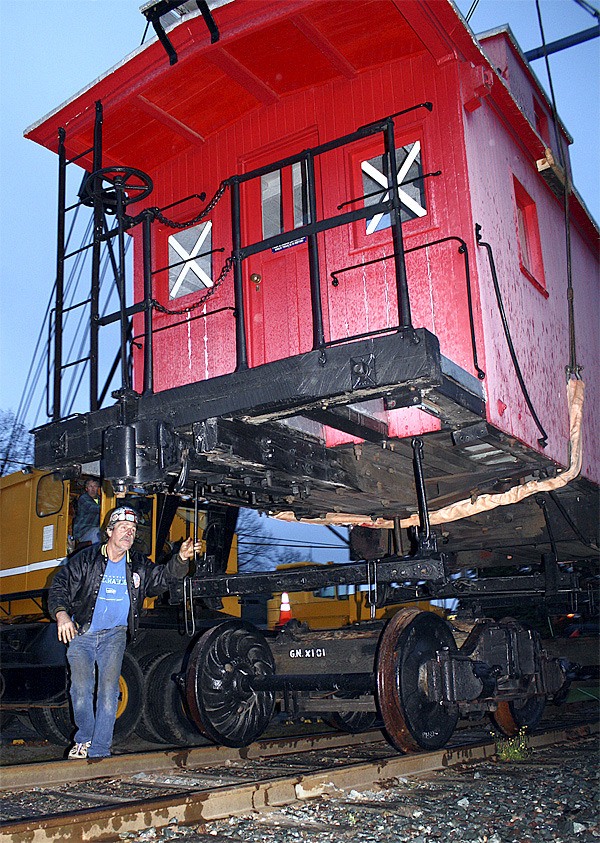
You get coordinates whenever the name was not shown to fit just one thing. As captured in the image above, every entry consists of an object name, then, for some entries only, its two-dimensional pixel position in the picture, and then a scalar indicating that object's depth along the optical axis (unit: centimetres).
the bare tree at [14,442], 2358
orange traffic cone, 1032
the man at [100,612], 570
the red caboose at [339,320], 478
